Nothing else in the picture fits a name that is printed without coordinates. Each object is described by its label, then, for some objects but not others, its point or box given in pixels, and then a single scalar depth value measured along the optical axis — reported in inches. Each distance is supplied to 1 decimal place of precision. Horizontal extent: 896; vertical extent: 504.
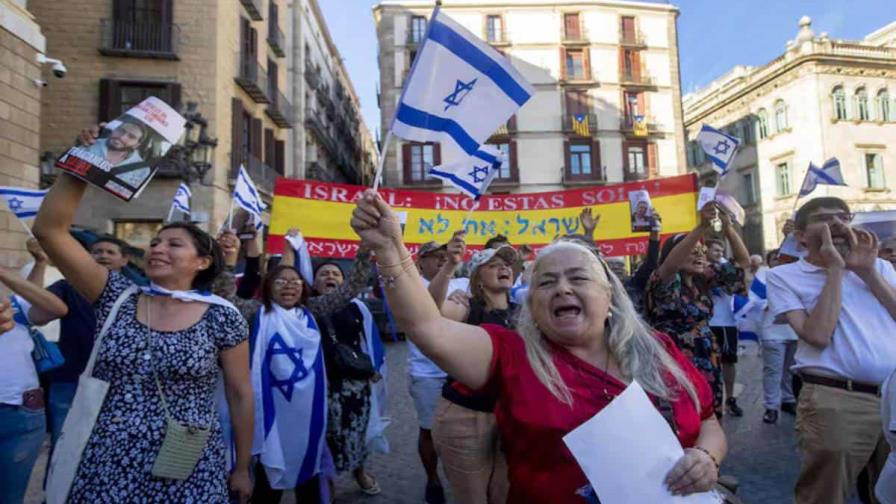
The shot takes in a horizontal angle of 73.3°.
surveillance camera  386.9
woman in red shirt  72.2
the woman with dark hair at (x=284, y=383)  149.5
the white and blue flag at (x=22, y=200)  195.2
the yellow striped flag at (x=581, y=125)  1264.8
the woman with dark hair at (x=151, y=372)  89.3
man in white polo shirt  114.3
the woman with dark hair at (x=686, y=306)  165.7
